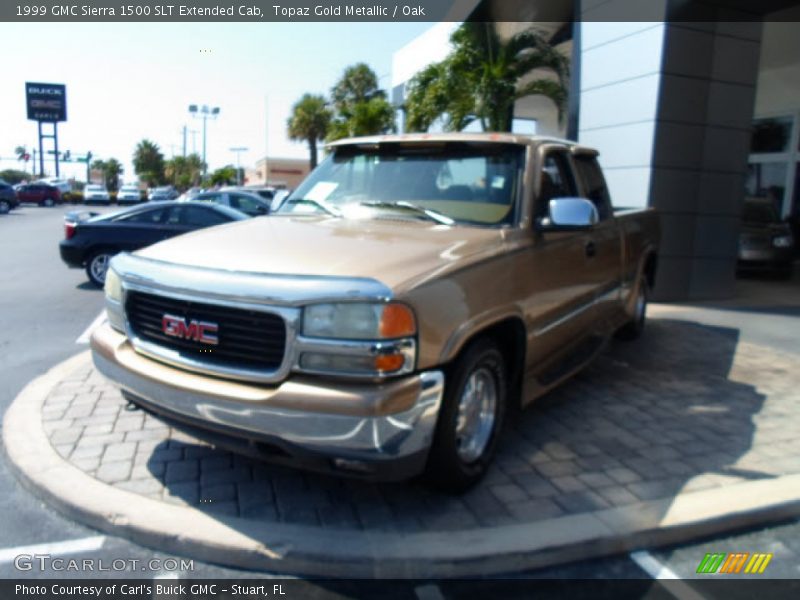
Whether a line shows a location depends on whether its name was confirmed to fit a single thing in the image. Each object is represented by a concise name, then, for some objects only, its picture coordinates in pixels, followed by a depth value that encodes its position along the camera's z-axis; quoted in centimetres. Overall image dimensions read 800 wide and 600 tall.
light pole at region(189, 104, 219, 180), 5922
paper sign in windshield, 448
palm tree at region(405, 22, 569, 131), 1297
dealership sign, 7006
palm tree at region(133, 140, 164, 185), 9925
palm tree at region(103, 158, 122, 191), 10750
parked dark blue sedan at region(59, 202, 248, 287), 1032
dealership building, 884
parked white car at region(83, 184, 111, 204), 4984
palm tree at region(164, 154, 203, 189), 9756
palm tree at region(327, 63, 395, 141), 2183
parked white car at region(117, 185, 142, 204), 5003
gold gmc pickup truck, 274
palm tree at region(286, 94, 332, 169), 3862
